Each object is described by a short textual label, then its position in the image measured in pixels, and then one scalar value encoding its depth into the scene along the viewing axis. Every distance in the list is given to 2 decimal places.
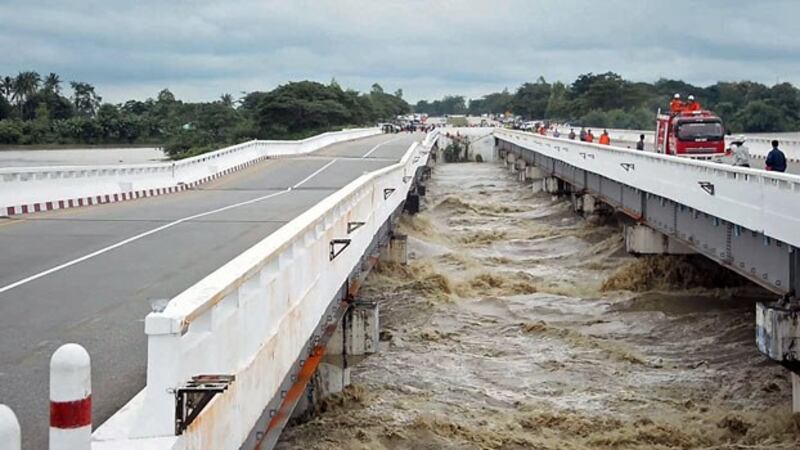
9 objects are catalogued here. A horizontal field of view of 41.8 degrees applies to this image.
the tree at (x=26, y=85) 133.62
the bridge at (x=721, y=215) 13.48
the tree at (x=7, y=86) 134.25
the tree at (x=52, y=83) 139.70
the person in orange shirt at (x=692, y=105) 37.97
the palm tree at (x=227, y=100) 150.57
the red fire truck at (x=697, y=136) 35.03
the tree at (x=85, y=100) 142.62
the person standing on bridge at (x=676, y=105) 37.94
